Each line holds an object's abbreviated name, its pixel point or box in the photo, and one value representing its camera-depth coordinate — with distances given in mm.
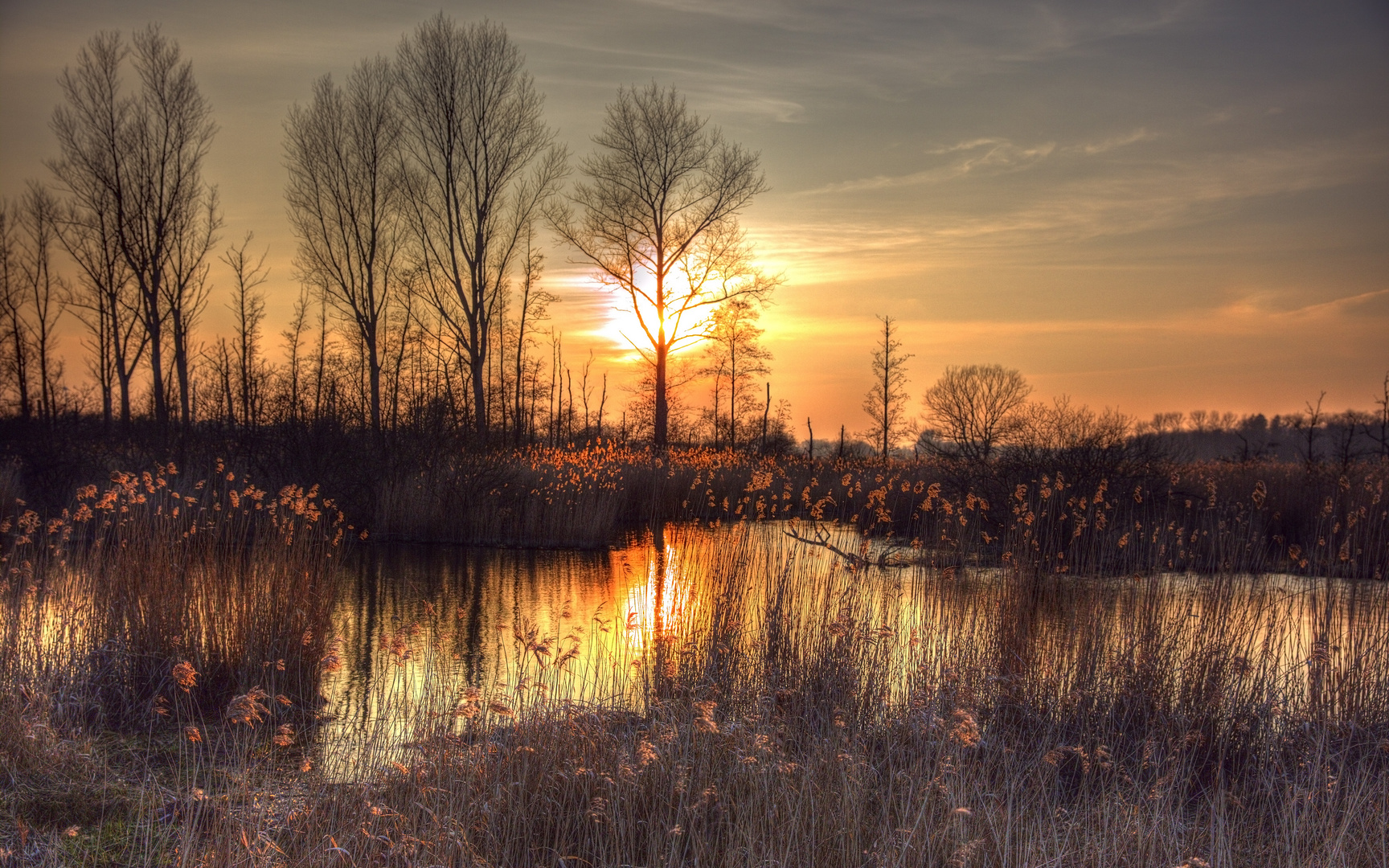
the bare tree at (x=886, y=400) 40094
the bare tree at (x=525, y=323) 30394
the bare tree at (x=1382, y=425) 20188
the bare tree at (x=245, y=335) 34969
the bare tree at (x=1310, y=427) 18891
